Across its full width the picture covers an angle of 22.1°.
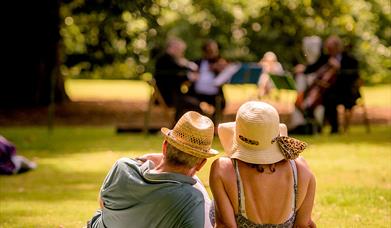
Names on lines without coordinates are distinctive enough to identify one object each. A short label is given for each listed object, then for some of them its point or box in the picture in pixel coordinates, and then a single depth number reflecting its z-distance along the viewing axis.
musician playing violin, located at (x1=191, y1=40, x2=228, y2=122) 17.91
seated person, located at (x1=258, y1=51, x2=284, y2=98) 17.88
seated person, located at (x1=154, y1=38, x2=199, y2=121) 18.53
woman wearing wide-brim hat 5.70
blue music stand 17.75
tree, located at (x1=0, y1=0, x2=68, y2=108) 24.61
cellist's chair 19.00
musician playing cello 18.62
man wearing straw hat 5.49
